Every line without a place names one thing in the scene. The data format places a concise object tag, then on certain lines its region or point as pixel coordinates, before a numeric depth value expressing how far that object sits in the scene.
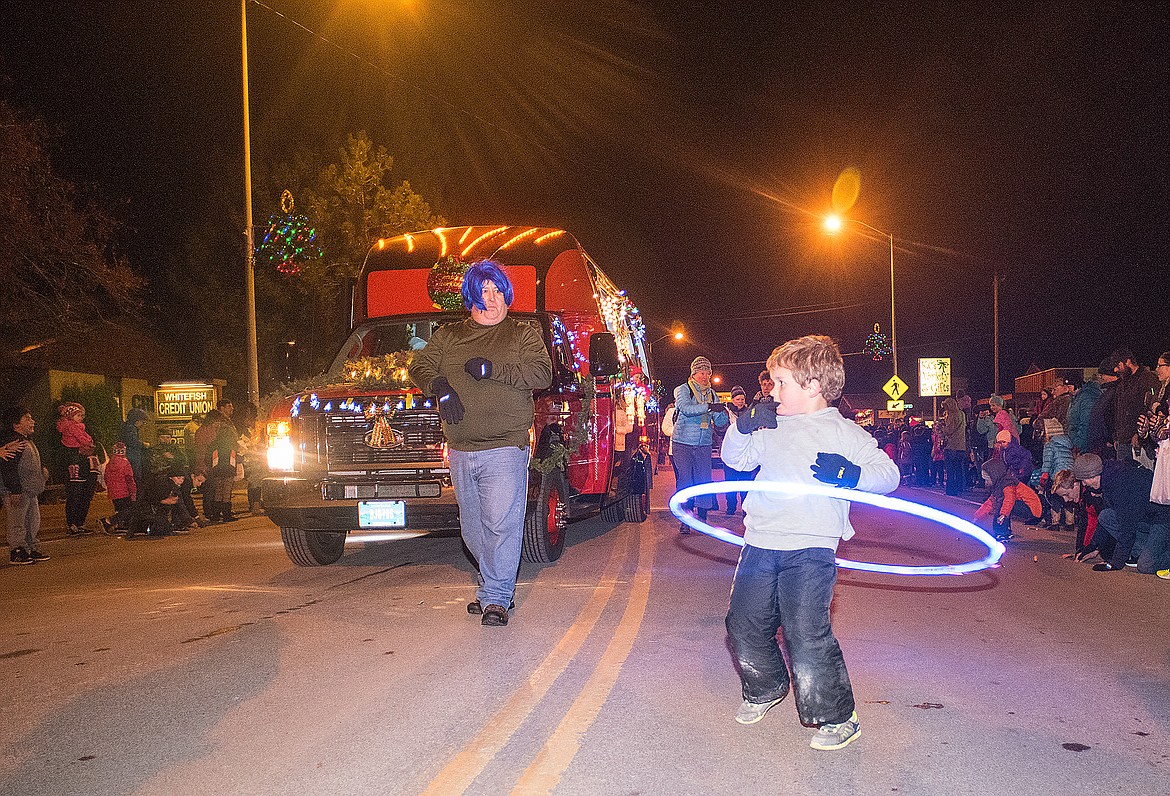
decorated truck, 8.94
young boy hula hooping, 4.33
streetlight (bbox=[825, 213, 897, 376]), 31.42
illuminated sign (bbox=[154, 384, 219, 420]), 25.27
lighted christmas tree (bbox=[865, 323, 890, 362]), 41.50
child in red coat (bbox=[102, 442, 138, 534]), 15.16
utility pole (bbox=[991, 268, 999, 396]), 39.58
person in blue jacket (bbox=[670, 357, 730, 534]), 12.59
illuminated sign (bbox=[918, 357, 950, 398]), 42.91
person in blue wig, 6.81
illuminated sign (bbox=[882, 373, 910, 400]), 37.38
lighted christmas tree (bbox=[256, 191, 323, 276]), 17.59
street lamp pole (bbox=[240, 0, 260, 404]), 21.14
